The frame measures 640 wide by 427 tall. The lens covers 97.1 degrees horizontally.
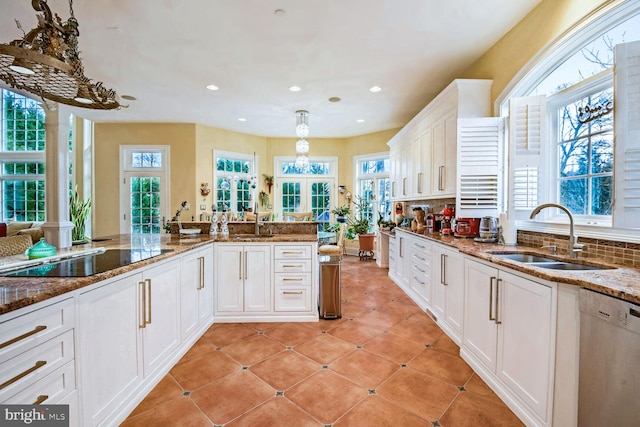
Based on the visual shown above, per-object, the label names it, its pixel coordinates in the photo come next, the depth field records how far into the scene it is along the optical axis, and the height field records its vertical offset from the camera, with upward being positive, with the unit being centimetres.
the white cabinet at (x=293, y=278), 302 -75
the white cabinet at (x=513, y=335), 146 -76
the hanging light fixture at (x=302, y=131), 480 +132
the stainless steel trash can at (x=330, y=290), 313 -90
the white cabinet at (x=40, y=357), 102 -59
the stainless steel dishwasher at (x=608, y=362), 107 -61
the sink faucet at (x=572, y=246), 181 -23
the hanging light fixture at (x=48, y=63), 134 +71
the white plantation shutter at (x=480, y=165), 286 +46
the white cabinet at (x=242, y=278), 298 -74
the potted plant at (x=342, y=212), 709 -7
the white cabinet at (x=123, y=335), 138 -75
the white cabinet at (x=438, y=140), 304 +94
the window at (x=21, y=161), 632 +103
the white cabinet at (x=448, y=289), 246 -76
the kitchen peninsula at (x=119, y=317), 110 -63
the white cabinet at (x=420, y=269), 322 -73
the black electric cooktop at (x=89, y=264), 141 -33
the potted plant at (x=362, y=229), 647 -47
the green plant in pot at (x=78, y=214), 540 -13
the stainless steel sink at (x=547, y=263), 172 -35
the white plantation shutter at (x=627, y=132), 150 +42
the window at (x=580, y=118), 191 +70
